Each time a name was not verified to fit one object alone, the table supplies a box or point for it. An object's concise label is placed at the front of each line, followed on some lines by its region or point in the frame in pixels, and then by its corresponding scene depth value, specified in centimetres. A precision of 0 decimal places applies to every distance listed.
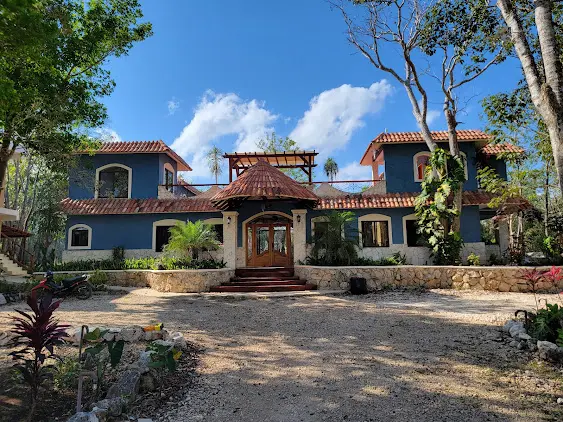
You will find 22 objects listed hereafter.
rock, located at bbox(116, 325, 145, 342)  570
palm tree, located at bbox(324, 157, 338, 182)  4675
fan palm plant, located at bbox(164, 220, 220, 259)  1332
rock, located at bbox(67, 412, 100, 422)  275
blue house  1598
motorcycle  1055
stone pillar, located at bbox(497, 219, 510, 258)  1658
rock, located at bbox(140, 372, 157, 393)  388
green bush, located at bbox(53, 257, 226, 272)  1327
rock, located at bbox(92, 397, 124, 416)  309
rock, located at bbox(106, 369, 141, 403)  346
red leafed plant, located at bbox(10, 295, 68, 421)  301
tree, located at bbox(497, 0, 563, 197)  564
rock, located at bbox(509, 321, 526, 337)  578
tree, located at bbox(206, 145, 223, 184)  4381
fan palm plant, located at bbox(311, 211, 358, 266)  1277
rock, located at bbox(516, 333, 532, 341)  545
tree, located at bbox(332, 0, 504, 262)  1303
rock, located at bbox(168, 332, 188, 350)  535
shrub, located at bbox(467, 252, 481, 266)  1380
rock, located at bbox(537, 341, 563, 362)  471
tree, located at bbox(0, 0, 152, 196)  648
